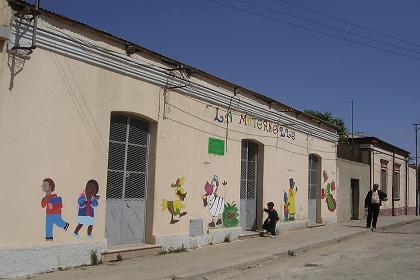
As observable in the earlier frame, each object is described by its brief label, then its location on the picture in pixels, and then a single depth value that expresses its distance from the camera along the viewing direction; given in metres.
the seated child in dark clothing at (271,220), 15.94
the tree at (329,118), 42.25
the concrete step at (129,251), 10.16
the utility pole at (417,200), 35.48
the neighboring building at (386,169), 27.89
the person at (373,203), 19.22
